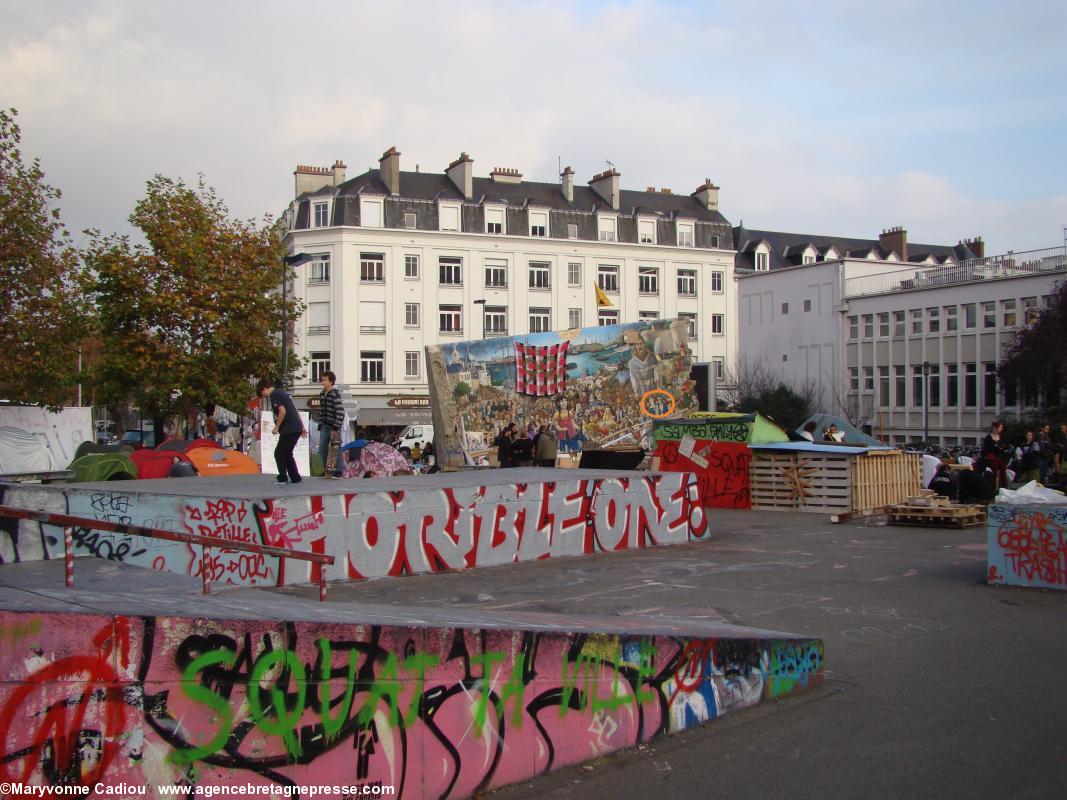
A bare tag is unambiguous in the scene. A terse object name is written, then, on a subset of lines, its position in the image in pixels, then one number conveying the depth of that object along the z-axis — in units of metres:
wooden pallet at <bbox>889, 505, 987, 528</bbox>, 16.77
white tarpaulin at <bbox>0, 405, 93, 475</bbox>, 25.55
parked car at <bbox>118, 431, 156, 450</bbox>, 52.17
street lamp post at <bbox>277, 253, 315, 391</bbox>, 30.30
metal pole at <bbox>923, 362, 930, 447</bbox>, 45.76
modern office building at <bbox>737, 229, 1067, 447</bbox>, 53.06
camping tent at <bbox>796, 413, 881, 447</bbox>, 24.71
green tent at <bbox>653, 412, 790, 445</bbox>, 21.36
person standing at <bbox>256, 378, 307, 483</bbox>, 12.55
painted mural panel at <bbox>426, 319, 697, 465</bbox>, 31.52
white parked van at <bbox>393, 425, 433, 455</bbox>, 46.09
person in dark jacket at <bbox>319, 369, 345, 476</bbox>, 13.66
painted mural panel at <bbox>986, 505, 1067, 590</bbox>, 10.76
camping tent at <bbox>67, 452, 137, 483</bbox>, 15.37
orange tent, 19.50
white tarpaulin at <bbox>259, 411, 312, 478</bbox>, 24.17
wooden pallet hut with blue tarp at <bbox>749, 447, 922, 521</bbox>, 19.52
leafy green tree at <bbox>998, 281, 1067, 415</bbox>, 42.69
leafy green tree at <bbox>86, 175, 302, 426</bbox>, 31.98
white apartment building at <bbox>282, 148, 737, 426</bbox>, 57.03
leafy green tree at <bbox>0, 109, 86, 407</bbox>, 23.86
